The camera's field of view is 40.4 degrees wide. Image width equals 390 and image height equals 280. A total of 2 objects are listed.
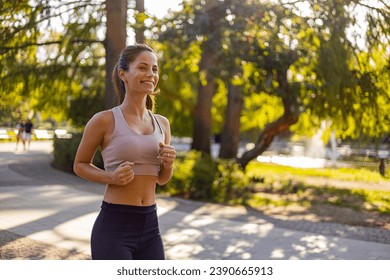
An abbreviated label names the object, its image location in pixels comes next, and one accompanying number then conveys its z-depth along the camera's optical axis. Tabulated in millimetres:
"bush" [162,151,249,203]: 11766
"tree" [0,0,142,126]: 7062
